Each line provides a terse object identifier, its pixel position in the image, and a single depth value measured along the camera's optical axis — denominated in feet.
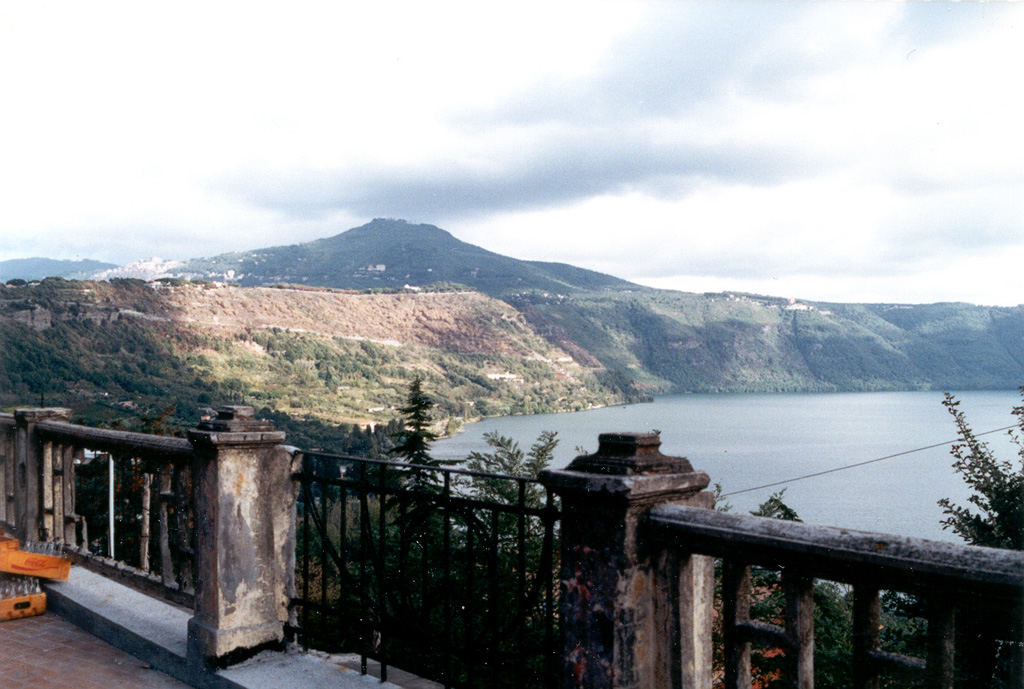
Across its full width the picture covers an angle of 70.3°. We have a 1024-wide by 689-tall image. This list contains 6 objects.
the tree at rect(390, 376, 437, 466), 26.73
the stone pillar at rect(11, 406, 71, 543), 17.07
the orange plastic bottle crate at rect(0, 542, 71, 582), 14.61
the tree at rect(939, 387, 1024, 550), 18.75
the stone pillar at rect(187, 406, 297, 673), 11.38
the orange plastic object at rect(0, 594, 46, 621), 14.42
